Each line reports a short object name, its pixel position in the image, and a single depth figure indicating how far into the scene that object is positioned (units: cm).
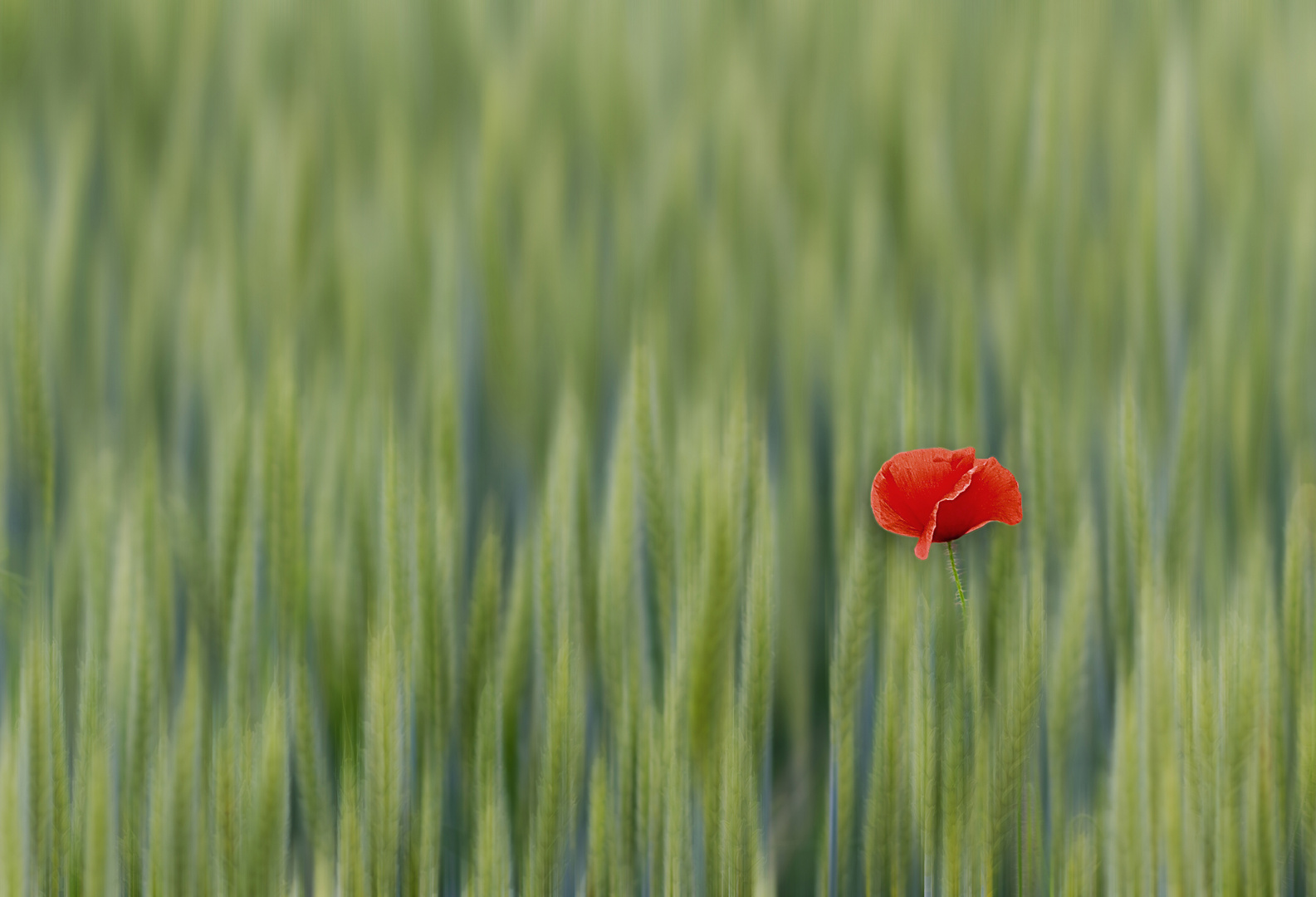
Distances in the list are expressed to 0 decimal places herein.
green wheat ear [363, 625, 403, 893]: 402
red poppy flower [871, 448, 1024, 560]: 399
